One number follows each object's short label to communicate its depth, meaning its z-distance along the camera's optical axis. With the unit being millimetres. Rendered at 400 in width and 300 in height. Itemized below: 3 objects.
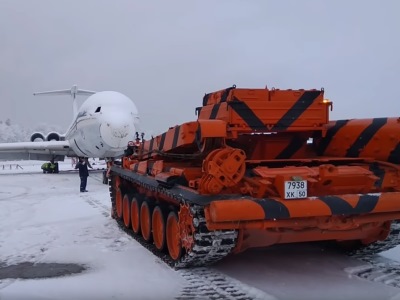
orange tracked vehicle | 5516
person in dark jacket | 18406
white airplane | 21656
